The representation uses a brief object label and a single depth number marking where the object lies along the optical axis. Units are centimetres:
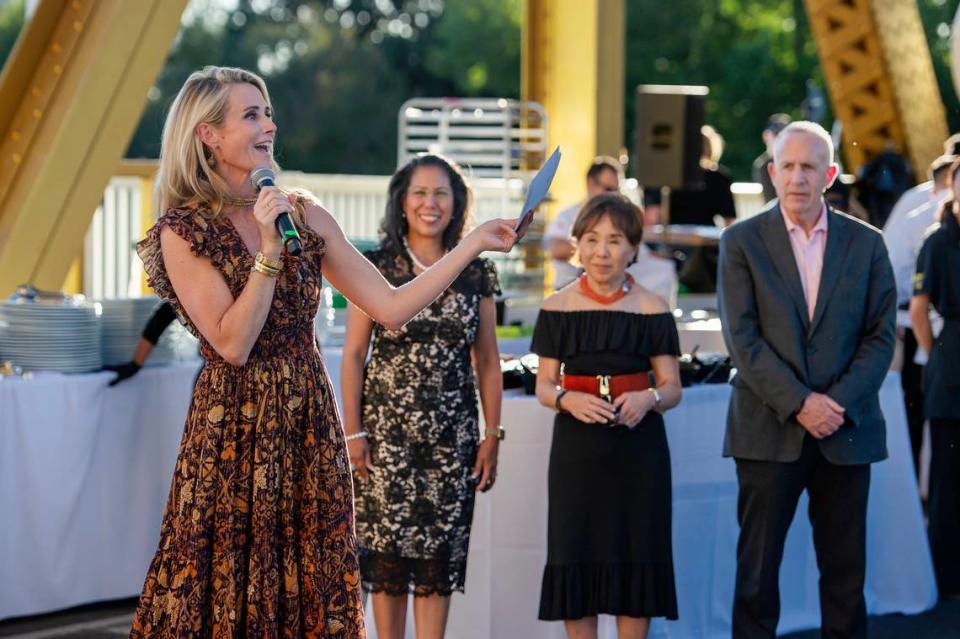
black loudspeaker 1039
